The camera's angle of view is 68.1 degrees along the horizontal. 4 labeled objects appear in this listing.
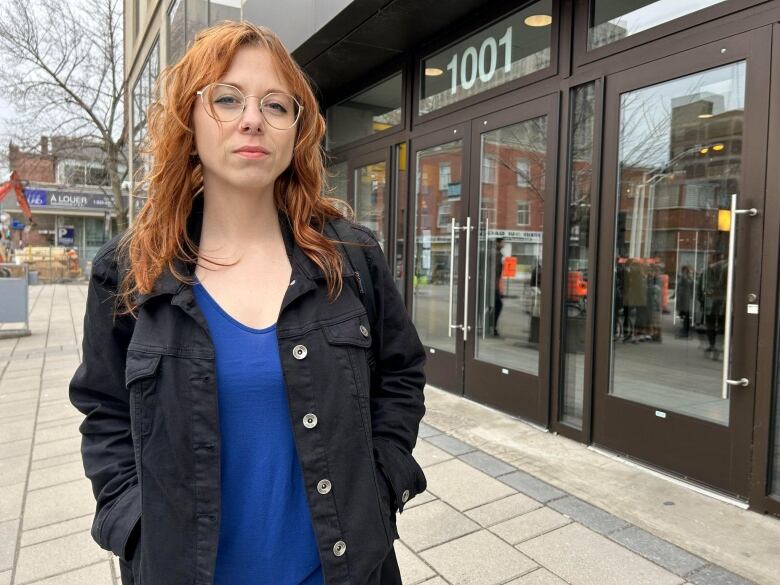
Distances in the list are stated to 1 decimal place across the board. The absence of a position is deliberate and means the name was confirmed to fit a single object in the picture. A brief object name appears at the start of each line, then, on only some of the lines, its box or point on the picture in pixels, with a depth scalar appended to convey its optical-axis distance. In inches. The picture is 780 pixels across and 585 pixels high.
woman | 45.8
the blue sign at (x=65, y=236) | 1353.3
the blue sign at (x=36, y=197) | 1253.7
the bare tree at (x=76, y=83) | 717.9
